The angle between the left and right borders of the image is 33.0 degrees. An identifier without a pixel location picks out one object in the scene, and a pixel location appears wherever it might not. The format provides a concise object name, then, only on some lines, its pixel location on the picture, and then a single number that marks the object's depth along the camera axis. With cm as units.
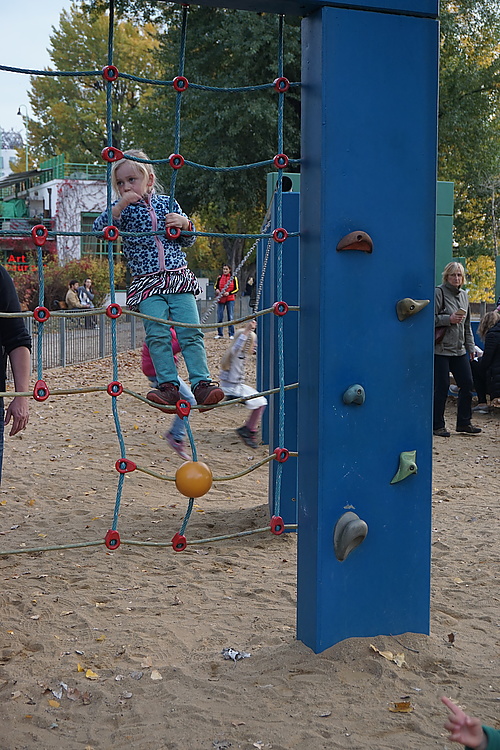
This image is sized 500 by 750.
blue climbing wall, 290
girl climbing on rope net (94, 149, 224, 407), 397
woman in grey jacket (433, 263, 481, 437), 841
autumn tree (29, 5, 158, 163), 3941
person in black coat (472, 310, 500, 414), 912
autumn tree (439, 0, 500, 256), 2211
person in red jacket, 1827
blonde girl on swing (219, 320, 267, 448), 673
